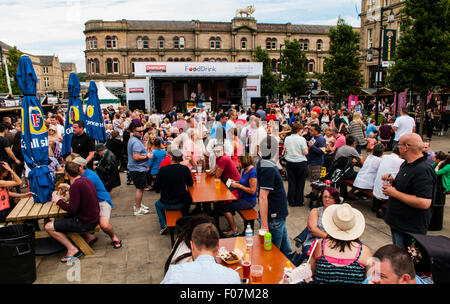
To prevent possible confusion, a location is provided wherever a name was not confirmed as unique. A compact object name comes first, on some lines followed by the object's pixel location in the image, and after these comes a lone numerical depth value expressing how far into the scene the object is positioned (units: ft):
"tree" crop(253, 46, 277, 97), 134.82
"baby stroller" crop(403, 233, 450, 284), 8.02
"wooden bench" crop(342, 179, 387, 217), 20.82
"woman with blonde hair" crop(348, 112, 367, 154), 30.20
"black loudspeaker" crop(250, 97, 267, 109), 88.36
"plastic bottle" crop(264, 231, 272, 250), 11.35
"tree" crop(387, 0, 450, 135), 45.57
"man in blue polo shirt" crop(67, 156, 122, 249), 16.16
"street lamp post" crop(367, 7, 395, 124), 46.50
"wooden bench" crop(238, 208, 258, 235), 17.04
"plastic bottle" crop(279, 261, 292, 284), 9.10
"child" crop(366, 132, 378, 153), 29.77
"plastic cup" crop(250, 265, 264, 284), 9.44
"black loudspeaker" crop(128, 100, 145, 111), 83.63
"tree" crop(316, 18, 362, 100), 81.92
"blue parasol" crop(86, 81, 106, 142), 27.48
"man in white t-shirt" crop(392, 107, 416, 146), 30.27
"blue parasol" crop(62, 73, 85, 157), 23.48
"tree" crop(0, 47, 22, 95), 134.00
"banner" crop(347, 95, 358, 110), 64.54
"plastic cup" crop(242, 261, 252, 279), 9.78
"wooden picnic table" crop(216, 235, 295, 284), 9.78
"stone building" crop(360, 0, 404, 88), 101.77
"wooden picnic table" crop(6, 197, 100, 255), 15.35
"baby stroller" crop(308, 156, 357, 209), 22.09
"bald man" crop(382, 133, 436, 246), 11.27
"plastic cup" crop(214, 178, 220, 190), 18.44
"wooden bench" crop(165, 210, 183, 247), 16.28
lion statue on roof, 181.06
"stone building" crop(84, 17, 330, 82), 176.04
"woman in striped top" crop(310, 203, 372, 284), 8.55
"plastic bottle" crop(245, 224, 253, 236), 11.82
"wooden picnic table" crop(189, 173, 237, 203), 16.61
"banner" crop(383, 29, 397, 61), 48.85
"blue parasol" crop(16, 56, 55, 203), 16.70
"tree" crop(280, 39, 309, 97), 115.24
